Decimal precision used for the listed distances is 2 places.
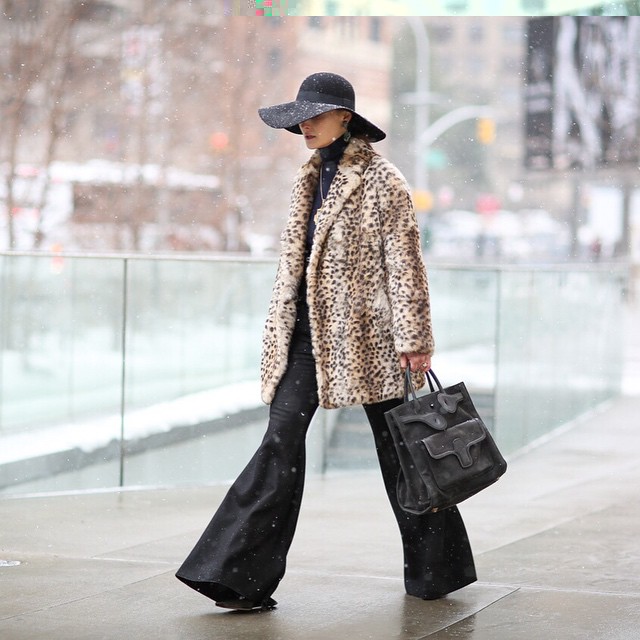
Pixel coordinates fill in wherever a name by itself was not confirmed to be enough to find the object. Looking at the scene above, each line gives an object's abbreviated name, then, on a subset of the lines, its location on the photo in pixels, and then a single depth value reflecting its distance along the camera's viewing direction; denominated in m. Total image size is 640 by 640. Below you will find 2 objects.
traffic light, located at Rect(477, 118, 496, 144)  35.85
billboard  20.33
